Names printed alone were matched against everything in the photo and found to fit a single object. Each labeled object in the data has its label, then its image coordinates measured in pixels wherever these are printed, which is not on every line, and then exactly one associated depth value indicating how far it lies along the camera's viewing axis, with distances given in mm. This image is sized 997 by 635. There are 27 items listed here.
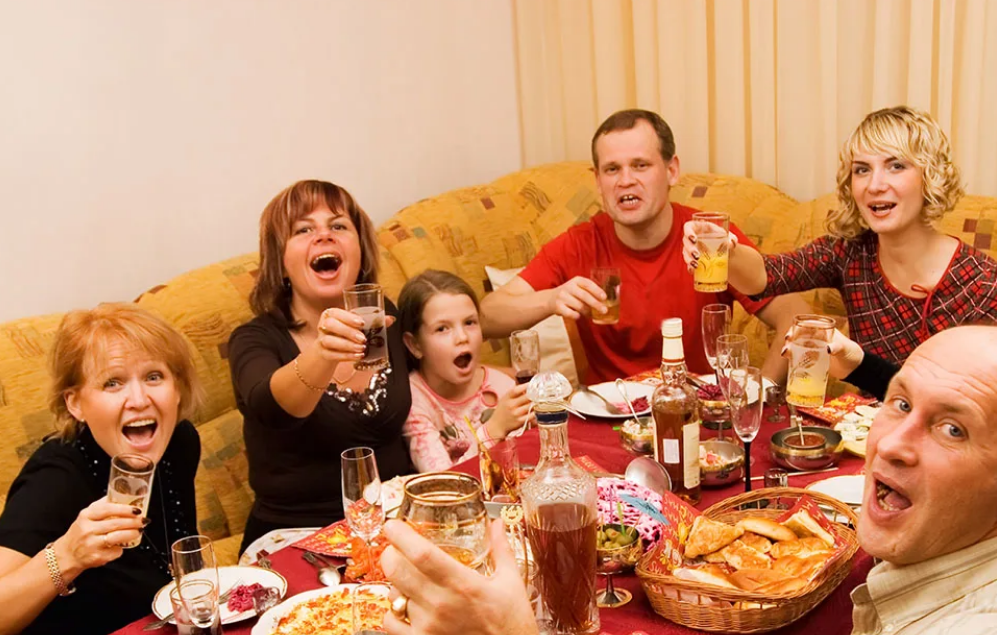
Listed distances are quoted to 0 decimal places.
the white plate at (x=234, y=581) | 1555
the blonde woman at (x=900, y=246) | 2592
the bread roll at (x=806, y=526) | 1540
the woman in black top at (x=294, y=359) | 2422
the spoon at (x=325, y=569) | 1663
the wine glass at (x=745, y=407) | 1754
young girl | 2633
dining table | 1454
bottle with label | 1771
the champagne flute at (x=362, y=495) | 1597
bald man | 1195
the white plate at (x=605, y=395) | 2312
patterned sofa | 2475
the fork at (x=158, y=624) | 1544
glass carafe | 1374
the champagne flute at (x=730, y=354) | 1944
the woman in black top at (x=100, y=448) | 1876
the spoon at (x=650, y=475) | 1773
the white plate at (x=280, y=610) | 1509
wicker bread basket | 1390
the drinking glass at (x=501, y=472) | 1802
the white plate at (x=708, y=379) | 2489
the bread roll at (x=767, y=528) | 1535
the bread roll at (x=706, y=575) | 1460
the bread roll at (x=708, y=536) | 1525
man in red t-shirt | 3029
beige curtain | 3191
